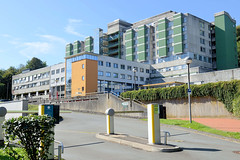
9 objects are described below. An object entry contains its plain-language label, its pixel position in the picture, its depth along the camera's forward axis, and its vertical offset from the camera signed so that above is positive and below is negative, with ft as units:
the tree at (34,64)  316.40 +46.79
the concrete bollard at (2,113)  28.11 -1.42
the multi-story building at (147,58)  183.42 +36.11
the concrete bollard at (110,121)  39.98 -3.46
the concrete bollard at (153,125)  31.01 -3.18
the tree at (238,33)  269.11 +72.30
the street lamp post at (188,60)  59.80 +9.46
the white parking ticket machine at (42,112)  22.85 -1.12
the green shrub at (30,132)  16.30 -2.08
